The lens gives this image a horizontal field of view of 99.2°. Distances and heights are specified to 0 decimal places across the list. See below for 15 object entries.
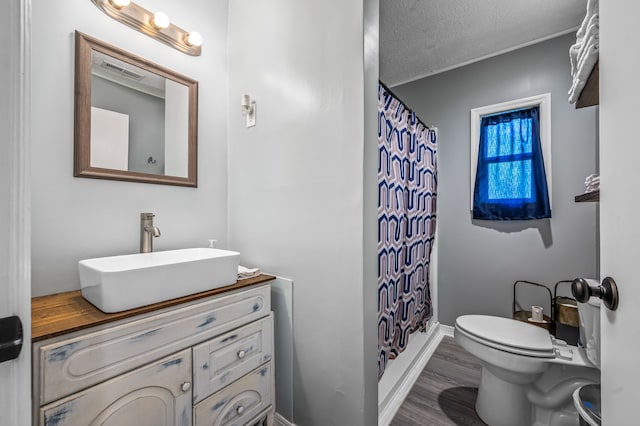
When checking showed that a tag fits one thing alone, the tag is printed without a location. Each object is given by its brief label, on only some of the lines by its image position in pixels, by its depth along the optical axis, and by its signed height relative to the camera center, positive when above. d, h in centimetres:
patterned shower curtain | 162 -6
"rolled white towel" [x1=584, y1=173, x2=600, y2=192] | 121 +14
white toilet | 135 -80
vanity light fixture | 126 +94
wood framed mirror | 119 +46
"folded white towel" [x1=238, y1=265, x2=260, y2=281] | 135 -31
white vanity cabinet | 77 -53
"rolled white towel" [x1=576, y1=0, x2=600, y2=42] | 80 +60
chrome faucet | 130 -11
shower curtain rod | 152 +74
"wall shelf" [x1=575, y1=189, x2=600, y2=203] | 100 +7
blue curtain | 216 +36
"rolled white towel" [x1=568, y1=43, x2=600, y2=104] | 79 +46
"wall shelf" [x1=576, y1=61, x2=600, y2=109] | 87 +44
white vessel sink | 89 -25
